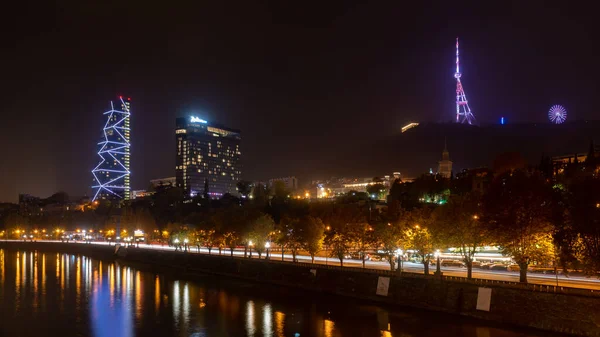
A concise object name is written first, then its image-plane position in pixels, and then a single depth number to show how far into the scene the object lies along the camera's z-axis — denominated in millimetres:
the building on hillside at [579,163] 82594
